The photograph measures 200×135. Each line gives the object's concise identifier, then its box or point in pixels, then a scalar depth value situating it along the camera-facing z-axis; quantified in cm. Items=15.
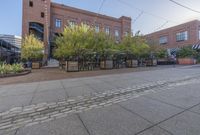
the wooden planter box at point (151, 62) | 1398
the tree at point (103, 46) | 1094
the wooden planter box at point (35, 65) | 1258
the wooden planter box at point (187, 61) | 1636
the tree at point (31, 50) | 1260
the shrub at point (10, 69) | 717
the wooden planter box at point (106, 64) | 1056
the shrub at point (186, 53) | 1706
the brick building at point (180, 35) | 2316
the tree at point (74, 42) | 980
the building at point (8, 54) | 1459
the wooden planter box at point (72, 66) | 901
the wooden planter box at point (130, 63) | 1226
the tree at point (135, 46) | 1272
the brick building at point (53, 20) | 1907
